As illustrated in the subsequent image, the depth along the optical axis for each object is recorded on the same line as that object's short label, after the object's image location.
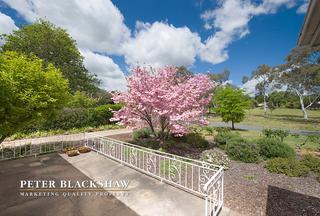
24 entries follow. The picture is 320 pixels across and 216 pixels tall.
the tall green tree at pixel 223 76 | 43.04
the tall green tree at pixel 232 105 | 15.00
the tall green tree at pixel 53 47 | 17.86
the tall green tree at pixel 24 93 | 5.13
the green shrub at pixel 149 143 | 8.27
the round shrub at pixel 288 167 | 5.23
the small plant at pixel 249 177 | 5.07
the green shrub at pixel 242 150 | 6.53
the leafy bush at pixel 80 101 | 17.75
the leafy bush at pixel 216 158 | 6.09
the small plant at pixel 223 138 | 8.38
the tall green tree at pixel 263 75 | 28.97
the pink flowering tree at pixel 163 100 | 6.73
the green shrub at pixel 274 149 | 6.57
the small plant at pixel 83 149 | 7.58
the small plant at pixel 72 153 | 7.10
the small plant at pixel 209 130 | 12.17
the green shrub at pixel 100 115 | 15.78
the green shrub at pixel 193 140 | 8.74
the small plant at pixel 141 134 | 10.76
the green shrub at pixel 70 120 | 13.22
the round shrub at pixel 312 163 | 5.48
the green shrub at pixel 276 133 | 9.14
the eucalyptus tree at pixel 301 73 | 22.83
